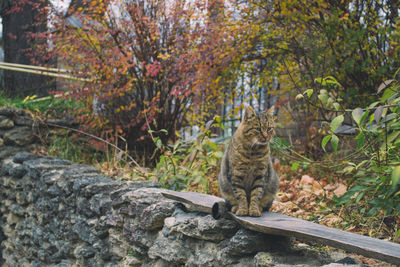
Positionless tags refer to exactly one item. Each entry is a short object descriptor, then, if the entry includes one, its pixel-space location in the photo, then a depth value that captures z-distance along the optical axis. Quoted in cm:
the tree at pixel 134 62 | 488
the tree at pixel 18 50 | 805
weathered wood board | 152
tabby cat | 222
